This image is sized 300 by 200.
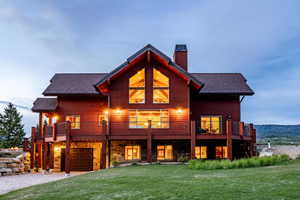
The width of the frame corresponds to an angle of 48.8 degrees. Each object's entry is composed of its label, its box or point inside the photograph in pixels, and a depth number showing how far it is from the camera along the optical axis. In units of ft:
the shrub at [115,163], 61.56
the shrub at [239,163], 47.39
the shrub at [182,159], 63.67
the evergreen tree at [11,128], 110.73
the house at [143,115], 64.49
